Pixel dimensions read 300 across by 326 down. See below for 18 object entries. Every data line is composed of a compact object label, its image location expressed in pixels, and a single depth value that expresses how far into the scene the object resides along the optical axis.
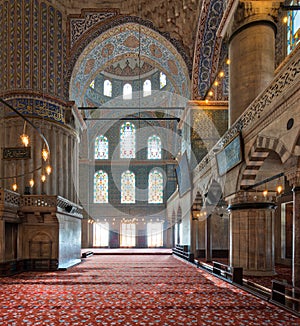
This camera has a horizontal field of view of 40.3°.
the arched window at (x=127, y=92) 27.70
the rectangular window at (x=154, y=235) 26.73
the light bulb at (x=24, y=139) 8.07
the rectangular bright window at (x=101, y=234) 26.66
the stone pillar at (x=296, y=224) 6.07
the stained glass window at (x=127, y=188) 27.55
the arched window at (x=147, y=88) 27.24
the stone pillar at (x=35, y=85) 13.67
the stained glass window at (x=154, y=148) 27.88
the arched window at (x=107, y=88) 27.73
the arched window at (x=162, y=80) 26.50
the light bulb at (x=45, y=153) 9.01
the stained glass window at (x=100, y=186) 27.47
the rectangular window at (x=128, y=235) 26.73
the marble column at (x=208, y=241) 13.42
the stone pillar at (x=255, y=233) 8.93
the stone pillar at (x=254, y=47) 9.05
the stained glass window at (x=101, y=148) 27.86
